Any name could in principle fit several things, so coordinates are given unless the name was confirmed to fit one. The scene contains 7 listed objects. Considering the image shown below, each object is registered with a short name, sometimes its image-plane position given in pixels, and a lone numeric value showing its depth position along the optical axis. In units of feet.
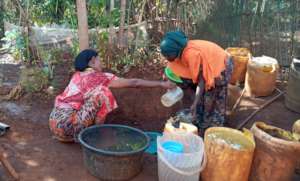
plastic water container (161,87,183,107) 9.16
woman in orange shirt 8.78
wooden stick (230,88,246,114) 11.83
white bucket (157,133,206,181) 7.39
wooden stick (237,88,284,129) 10.76
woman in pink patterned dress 9.28
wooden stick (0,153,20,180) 7.61
